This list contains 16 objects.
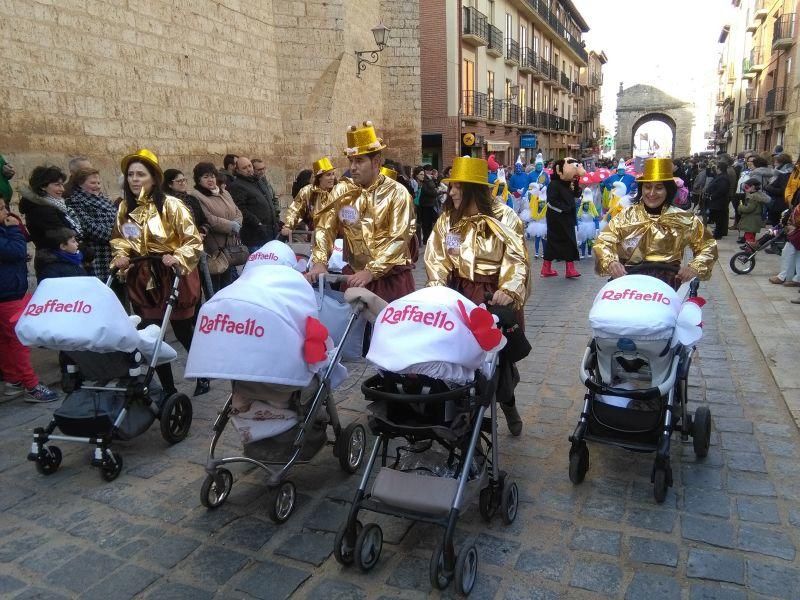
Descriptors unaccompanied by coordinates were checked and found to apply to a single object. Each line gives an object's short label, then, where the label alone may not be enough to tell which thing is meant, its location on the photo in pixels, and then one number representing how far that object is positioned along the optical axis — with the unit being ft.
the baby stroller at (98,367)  12.04
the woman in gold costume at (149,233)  15.42
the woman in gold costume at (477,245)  12.18
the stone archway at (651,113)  250.37
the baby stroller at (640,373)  11.19
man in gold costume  14.48
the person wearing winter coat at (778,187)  41.50
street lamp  53.21
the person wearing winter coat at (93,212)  19.43
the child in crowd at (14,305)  16.29
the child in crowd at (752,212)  39.42
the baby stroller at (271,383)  10.23
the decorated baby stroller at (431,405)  9.01
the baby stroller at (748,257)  33.06
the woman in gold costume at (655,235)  14.40
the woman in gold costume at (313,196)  25.98
